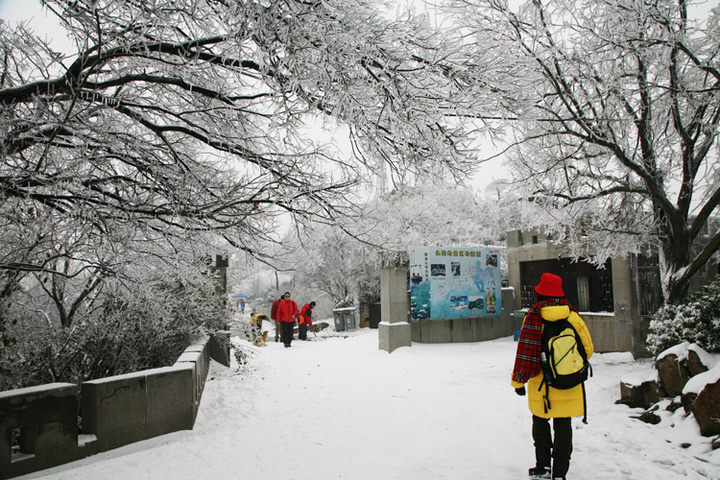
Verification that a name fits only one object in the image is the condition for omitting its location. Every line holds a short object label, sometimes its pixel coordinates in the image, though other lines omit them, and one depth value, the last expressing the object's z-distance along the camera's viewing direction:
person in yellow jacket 3.76
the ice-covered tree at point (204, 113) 3.50
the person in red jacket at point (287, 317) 14.17
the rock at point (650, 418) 5.51
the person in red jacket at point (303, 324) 16.50
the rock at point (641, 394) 6.09
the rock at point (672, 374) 5.68
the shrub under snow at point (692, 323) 5.77
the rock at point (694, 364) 5.47
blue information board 12.56
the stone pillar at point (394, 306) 11.55
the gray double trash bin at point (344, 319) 21.61
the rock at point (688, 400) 5.09
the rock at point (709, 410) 4.59
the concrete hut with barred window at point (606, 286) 9.70
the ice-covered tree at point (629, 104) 6.23
